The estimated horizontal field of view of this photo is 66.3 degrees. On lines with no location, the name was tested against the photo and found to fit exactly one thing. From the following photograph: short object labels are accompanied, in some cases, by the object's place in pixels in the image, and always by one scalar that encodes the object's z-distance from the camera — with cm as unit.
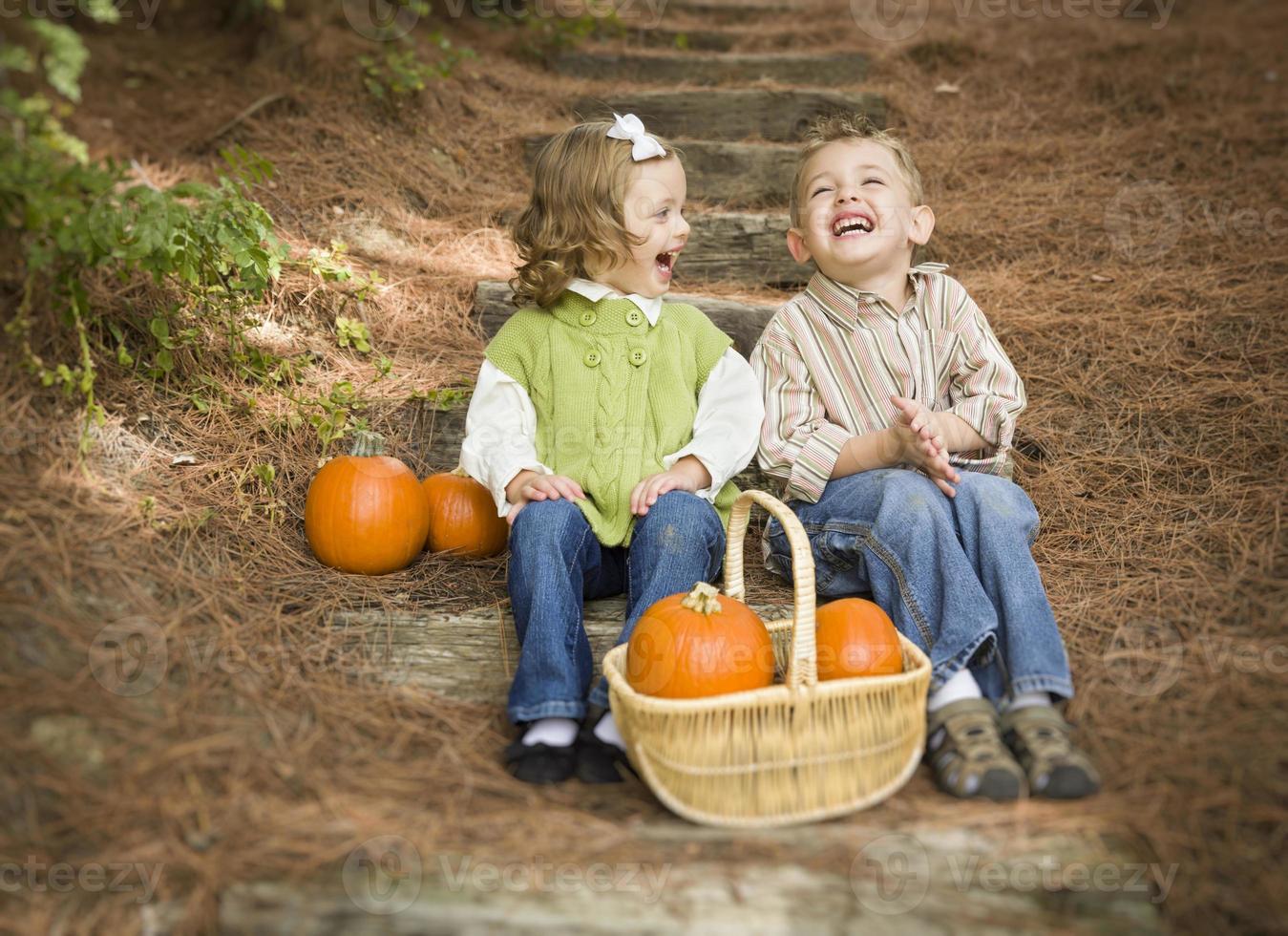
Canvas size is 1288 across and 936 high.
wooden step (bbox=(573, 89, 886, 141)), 462
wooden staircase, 148
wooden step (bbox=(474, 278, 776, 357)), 324
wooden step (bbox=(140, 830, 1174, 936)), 148
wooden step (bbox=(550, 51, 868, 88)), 532
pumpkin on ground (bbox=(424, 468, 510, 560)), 271
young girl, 234
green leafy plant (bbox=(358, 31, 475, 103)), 418
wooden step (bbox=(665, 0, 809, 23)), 680
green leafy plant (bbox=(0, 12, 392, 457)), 210
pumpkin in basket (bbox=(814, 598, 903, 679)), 193
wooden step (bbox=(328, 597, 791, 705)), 218
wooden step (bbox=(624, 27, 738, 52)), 605
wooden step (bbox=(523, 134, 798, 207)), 416
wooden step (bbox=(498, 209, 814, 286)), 370
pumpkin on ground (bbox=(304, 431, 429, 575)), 249
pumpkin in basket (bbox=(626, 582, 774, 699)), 184
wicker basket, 170
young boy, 202
